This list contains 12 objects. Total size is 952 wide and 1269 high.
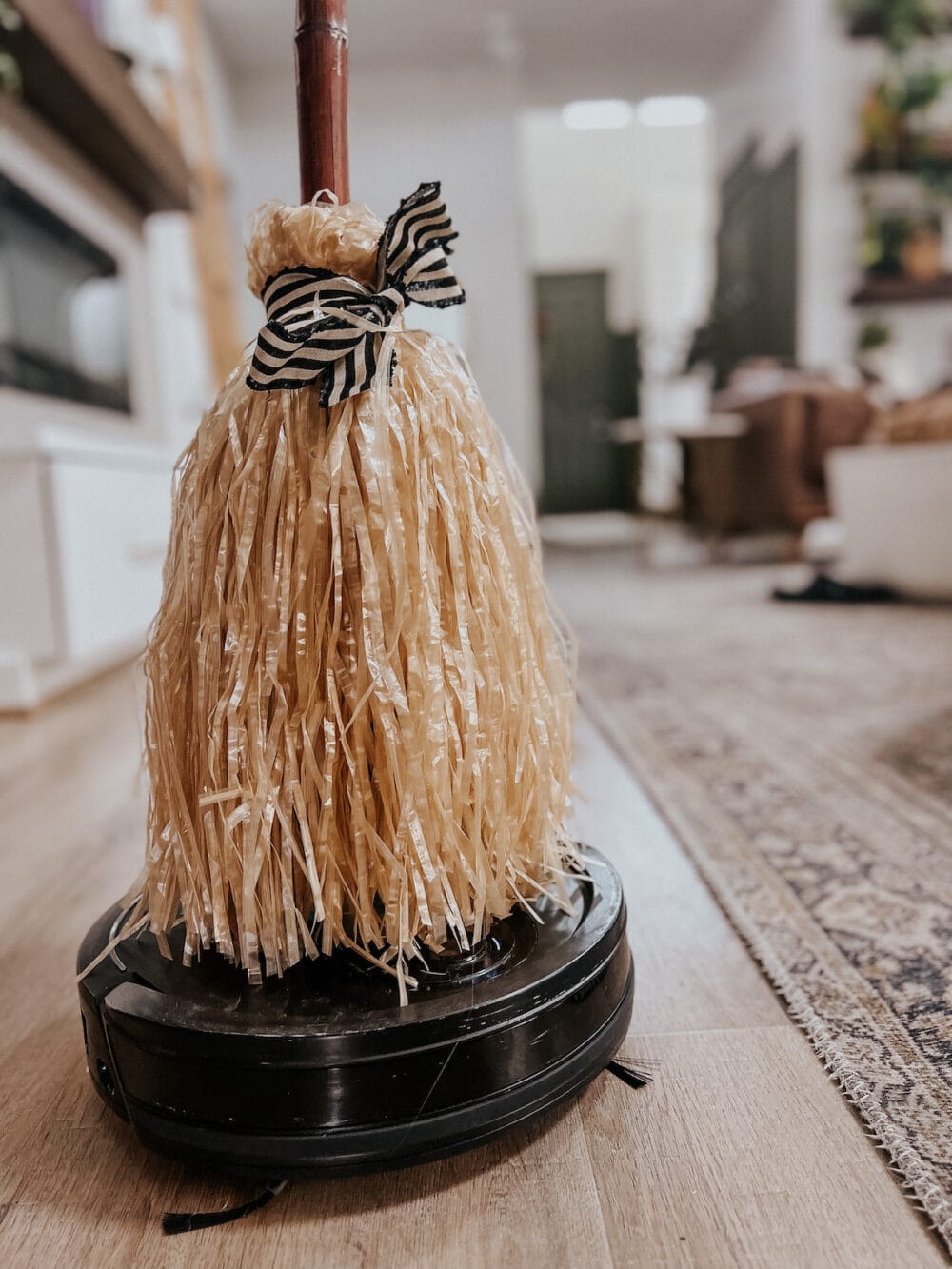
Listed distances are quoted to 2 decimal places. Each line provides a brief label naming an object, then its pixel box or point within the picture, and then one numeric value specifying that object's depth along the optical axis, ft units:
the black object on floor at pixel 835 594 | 9.27
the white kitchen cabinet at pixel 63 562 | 5.24
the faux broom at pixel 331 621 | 1.48
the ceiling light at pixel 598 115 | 19.17
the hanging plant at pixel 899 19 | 13.76
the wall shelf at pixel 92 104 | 5.53
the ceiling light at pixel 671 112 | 18.88
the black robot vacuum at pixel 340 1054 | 1.36
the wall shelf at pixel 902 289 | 14.61
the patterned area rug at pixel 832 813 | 1.76
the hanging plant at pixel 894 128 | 14.21
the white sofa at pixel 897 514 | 8.42
